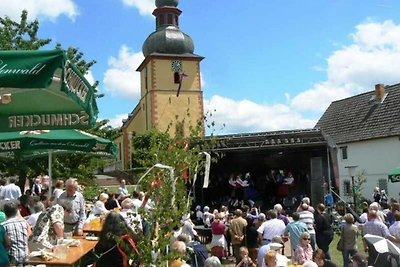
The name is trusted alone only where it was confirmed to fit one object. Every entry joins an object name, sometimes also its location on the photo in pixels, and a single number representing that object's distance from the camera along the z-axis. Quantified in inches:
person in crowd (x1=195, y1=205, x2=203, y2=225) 770.2
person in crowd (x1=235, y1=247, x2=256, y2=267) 358.6
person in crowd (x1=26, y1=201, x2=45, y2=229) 315.6
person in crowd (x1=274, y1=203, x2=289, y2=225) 523.8
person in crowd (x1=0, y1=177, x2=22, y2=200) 439.2
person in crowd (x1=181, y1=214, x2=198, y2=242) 441.0
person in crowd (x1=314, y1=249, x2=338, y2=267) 335.6
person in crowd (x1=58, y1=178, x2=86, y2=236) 298.0
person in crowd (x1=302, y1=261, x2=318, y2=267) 283.0
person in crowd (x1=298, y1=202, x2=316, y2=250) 447.4
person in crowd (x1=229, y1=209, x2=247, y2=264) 488.4
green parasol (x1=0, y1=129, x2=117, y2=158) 290.8
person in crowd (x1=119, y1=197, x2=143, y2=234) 203.5
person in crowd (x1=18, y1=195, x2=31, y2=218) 356.8
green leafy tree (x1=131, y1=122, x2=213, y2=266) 185.8
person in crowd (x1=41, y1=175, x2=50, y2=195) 558.3
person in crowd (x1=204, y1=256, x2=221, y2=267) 290.7
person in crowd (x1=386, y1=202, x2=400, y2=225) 493.6
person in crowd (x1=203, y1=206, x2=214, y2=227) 668.1
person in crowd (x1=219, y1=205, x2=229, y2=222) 567.4
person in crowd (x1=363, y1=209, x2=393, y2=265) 421.3
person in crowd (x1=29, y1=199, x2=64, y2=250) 243.0
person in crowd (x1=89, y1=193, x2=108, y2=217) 406.9
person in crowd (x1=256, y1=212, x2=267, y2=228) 497.7
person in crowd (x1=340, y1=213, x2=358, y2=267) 446.9
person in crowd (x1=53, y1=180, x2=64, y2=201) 409.9
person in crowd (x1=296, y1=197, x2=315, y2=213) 472.3
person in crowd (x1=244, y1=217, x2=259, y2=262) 467.5
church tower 2150.6
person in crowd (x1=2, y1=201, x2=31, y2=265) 229.9
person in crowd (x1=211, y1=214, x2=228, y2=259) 507.8
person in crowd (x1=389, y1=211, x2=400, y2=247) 409.7
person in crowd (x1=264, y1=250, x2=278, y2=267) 288.0
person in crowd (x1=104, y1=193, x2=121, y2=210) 459.6
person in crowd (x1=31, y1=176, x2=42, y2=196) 561.4
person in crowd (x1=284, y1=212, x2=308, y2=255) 421.3
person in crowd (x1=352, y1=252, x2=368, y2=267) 323.0
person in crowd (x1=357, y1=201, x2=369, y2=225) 580.7
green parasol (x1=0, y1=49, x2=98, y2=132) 137.3
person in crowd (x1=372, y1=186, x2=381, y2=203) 973.1
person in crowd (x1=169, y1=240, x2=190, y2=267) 195.4
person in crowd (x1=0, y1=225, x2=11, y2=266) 225.3
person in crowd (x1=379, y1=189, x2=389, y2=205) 941.2
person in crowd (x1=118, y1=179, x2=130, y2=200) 604.3
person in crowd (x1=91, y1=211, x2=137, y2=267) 224.1
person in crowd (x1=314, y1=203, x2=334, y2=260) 465.4
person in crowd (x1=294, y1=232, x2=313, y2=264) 362.9
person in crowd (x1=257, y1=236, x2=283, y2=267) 343.6
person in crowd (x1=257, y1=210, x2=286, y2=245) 441.4
